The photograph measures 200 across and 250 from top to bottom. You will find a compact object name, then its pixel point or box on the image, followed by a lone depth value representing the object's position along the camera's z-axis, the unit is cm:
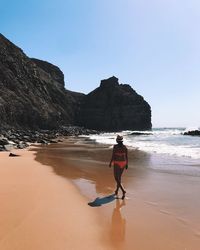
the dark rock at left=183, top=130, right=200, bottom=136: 4118
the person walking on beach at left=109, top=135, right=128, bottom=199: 581
